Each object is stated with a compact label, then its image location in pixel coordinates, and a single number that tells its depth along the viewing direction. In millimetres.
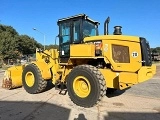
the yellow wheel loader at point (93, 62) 3452
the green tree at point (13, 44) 21939
